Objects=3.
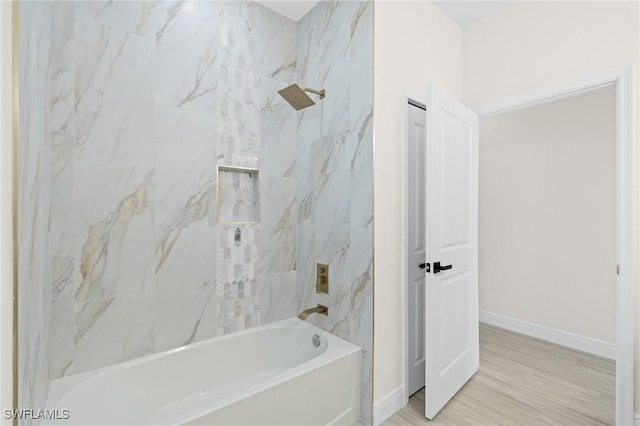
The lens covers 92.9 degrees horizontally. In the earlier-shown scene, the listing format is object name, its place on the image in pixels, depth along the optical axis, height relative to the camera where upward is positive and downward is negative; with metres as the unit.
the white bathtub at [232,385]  1.42 -0.96
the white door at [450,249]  1.85 -0.25
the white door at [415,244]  2.16 -0.24
